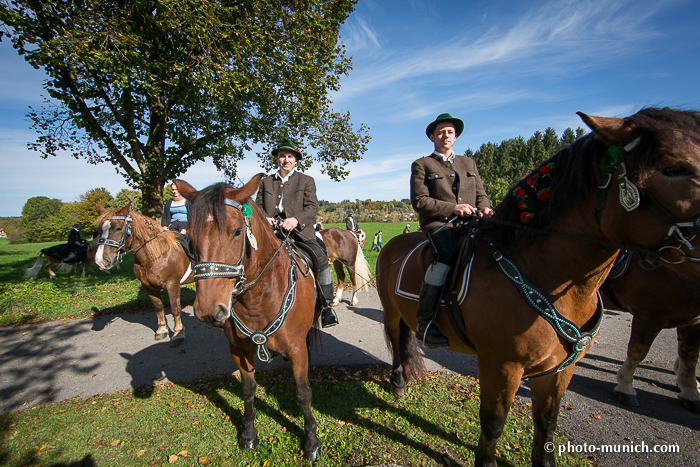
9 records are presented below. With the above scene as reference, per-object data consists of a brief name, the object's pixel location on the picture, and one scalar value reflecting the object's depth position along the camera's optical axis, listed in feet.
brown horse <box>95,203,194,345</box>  17.78
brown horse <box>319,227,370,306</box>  26.66
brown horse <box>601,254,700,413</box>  11.00
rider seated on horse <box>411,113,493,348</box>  8.49
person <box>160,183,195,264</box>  22.86
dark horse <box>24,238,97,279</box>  37.57
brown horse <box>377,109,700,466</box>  4.59
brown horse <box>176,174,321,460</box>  7.14
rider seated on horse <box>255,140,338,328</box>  12.30
